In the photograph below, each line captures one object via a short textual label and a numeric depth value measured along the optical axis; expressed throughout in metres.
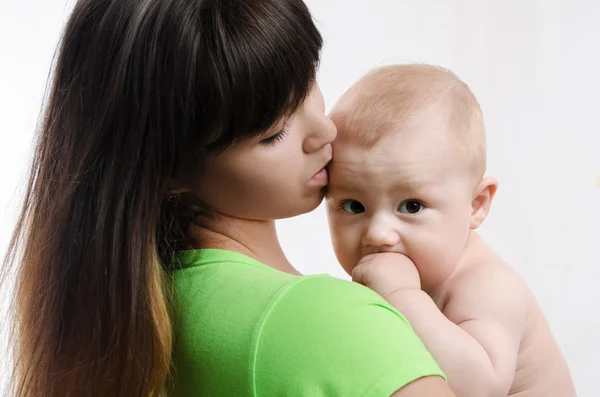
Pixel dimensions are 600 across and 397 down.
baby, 1.22
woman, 1.09
